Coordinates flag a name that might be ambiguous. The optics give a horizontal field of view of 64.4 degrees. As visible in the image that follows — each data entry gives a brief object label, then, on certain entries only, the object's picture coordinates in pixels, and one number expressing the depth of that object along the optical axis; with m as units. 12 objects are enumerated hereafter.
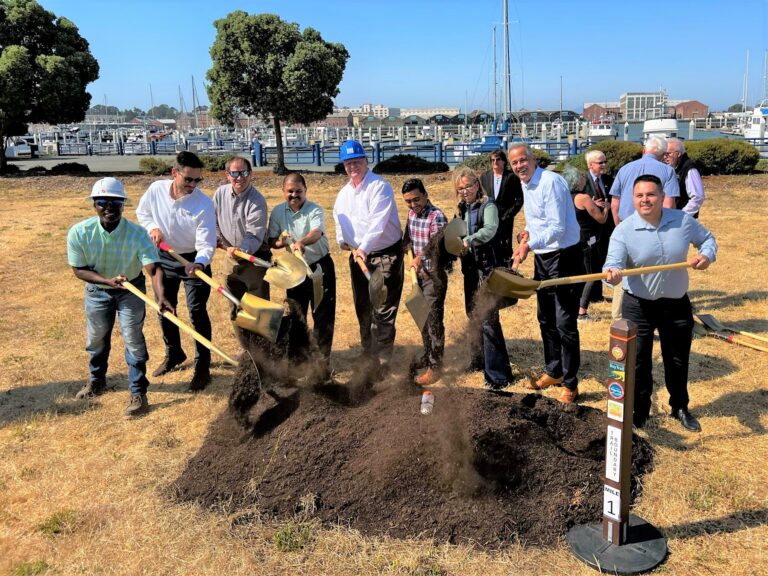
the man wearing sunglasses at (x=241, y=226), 4.91
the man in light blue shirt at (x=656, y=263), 3.75
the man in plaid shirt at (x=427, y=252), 4.68
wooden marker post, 2.81
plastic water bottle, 3.87
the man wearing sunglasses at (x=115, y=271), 4.51
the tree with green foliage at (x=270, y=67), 21.53
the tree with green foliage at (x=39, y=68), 20.83
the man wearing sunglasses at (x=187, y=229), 4.84
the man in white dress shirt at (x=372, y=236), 4.75
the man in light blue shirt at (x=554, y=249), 4.36
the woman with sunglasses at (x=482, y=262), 4.57
